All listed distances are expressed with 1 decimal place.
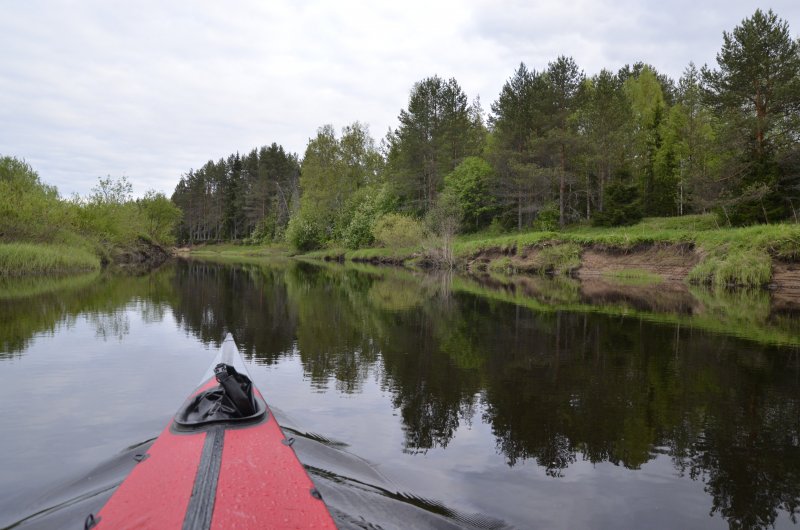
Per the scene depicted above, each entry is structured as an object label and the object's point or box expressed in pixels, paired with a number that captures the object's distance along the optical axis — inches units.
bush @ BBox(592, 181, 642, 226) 1430.9
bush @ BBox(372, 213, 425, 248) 1775.3
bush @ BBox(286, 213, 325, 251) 2498.8
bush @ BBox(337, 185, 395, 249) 2096.5
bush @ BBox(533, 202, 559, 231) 1599.4
